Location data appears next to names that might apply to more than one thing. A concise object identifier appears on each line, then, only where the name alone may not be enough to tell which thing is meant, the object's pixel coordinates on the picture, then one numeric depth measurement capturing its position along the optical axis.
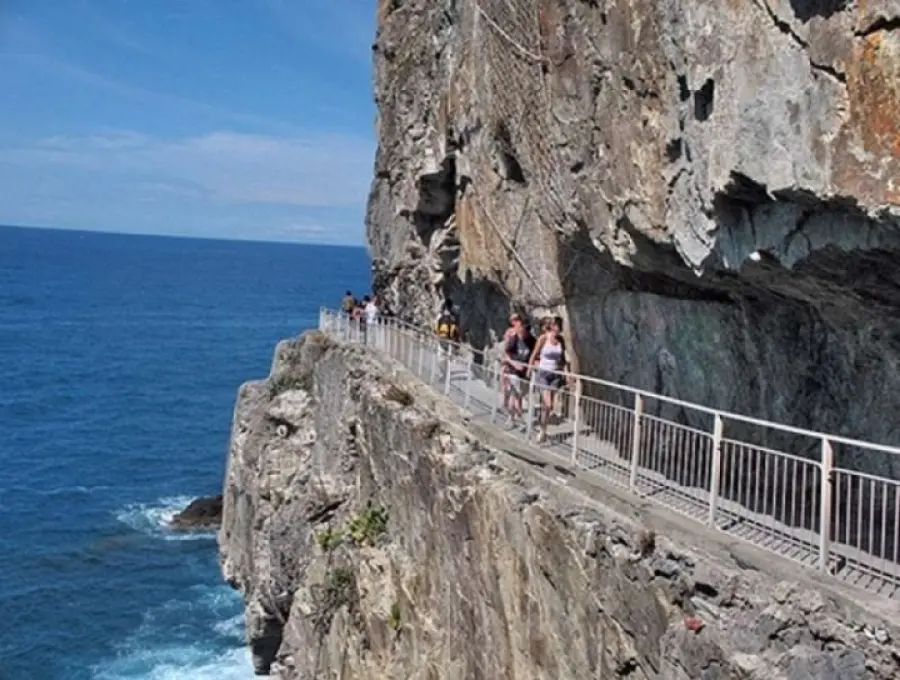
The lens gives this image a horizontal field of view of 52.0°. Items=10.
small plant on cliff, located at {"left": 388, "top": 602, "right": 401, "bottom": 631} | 17.09
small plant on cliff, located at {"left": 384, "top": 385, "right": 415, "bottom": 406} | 18.75
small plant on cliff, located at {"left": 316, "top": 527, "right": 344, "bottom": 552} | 20.41
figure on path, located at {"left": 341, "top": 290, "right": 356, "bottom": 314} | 32.28
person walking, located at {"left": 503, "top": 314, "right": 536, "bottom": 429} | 15.86
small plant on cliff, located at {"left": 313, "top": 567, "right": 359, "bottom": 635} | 19.09
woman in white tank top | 15.09
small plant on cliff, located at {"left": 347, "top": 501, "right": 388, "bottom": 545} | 18.91
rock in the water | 40.78
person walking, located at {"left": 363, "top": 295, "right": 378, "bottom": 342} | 25.80
